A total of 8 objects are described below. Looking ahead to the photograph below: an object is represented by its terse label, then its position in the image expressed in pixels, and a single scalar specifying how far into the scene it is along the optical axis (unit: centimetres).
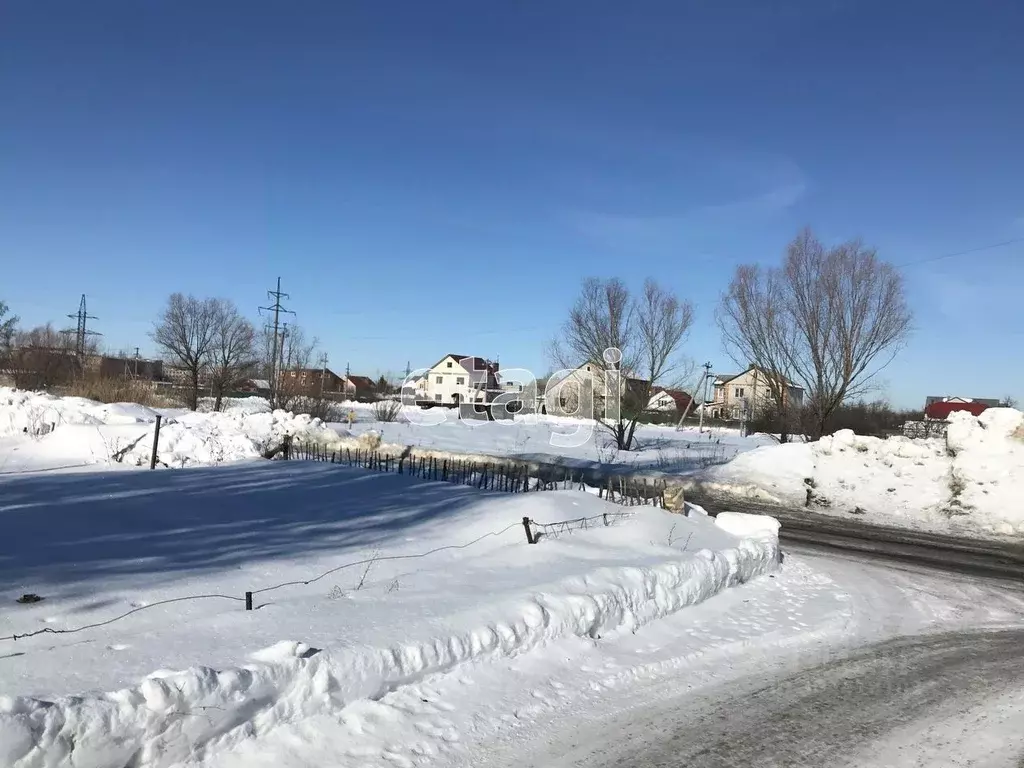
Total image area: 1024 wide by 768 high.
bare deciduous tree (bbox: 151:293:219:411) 5369
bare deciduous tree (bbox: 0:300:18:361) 3475
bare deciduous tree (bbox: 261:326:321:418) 3456
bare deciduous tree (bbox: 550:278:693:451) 3075
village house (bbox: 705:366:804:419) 2847
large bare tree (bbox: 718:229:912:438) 2600
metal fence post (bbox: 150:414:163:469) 1474
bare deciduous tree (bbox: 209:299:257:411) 5188
